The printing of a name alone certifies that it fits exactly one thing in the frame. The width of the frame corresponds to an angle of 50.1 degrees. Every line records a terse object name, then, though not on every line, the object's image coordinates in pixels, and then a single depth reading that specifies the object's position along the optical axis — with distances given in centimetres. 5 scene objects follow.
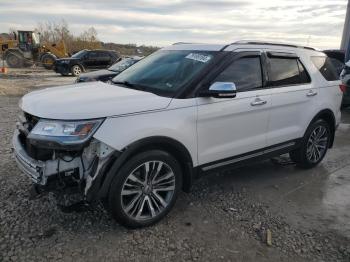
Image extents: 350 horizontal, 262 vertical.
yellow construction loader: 2834
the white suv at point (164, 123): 327
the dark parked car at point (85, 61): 2326
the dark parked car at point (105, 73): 1123
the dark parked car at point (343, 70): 1025
